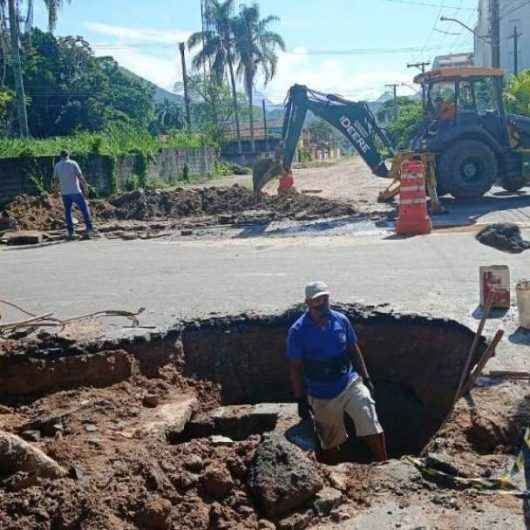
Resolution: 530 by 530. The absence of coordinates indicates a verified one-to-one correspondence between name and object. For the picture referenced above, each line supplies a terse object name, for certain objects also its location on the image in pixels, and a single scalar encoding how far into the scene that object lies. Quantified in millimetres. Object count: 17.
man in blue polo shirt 5801
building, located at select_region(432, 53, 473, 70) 45656
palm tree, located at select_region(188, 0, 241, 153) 57031
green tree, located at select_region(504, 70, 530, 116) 32844
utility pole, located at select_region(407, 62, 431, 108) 41734
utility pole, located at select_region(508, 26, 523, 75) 48866
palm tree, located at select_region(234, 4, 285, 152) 57781
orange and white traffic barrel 12883
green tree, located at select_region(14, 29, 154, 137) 40594
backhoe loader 16469
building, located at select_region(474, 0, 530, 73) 63188
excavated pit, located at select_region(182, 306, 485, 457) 7242
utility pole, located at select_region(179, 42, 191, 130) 50181
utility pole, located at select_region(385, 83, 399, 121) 75250
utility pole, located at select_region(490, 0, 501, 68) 30381
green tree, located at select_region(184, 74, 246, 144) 58031
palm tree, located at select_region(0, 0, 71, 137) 25938
